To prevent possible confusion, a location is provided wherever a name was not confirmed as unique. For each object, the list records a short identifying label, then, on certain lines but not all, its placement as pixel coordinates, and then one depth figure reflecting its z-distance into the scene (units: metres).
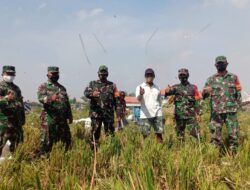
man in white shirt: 6.23
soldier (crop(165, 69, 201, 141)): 6.41
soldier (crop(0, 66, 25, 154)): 5.53
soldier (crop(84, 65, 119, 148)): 6.29
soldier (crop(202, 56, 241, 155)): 5.76
